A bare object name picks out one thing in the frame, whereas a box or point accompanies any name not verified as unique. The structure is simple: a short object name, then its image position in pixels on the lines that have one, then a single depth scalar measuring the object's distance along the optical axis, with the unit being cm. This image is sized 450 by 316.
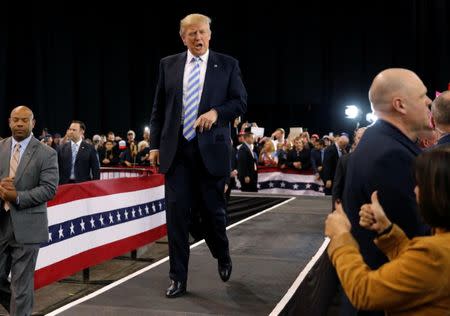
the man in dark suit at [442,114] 332
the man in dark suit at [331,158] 1016
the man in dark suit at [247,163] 1102
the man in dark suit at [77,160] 835
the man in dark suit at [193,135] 353
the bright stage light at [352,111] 1759
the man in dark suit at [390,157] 194
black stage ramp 323
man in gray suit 369
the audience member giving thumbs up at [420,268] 146
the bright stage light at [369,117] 1724
